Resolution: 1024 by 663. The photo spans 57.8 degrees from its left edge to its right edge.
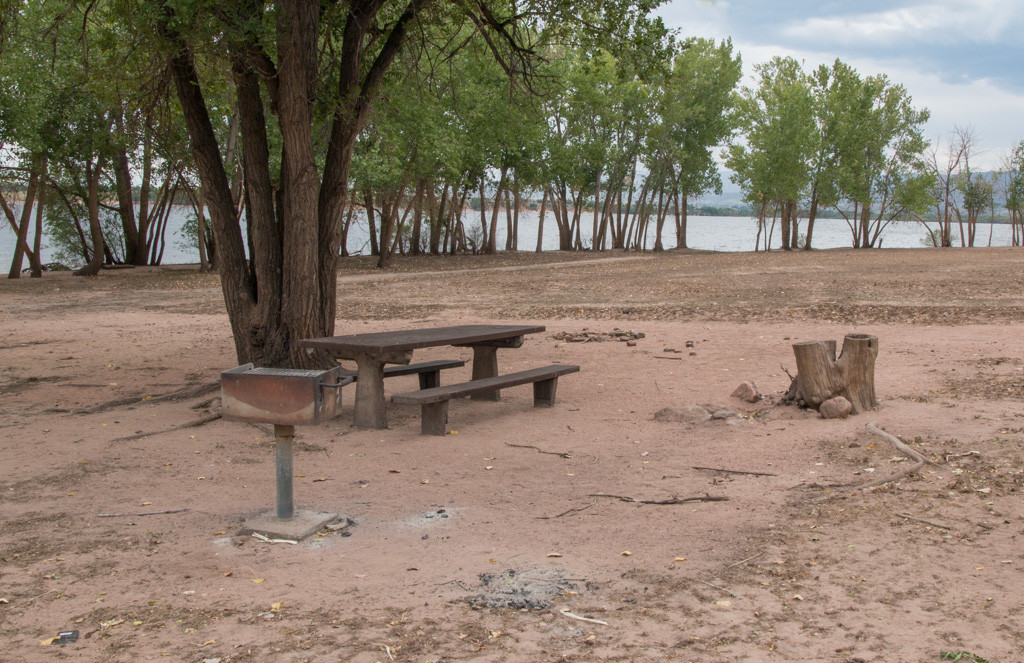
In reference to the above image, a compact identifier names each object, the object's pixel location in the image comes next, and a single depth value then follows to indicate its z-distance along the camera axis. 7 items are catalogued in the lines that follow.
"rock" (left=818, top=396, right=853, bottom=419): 6.87
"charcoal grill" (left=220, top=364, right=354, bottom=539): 4.36
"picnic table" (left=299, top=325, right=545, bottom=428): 6.71
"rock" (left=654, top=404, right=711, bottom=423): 7.07
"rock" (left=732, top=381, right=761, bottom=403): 7.62
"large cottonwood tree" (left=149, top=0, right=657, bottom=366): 7.62
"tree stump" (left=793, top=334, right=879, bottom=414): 6.96
